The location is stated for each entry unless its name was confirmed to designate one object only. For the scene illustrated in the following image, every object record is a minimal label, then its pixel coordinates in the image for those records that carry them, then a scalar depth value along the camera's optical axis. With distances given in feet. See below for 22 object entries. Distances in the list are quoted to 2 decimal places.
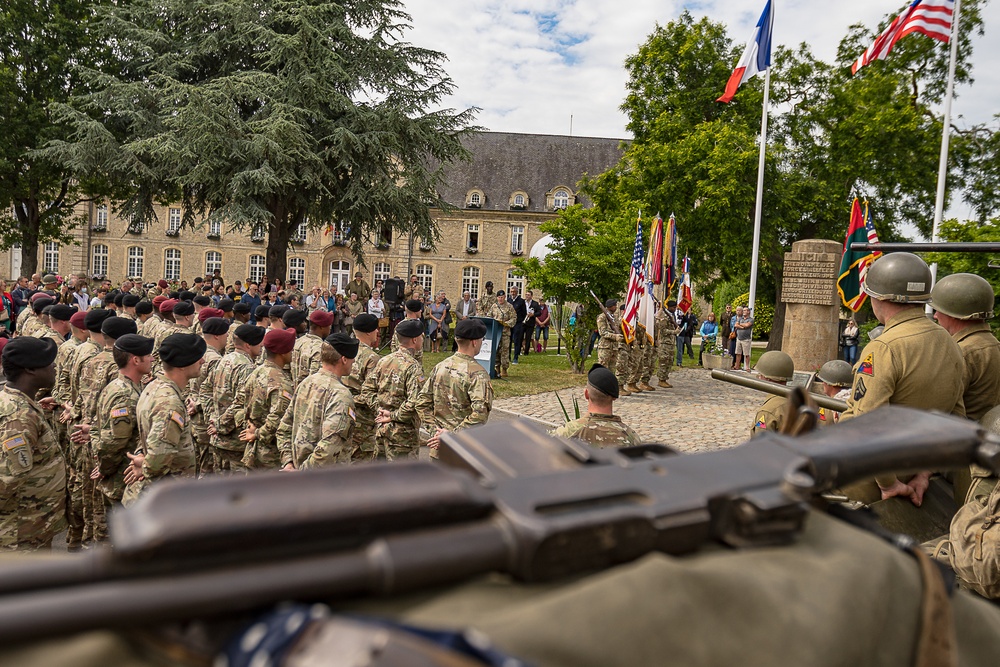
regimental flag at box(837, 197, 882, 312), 42.78
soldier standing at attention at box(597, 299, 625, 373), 46.91
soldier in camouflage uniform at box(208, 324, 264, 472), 22.24
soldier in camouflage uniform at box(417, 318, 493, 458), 20.62
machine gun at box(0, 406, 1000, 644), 2.36
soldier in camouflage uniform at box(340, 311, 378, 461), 24.79
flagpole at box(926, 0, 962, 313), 48.01
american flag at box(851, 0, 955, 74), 42.60
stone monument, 51.57
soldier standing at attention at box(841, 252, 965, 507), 12.37
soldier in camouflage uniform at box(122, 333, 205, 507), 15.55
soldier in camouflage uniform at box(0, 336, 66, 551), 14.38
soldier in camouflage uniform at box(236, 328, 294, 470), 20.65
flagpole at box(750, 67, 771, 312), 61.29
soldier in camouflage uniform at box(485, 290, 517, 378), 55.93
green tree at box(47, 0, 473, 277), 75.25
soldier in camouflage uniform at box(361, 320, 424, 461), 22.71
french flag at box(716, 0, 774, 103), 57.77
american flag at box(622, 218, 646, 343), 43.11
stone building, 169.07
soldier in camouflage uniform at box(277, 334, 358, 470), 17.63
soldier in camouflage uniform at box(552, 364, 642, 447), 14.52
